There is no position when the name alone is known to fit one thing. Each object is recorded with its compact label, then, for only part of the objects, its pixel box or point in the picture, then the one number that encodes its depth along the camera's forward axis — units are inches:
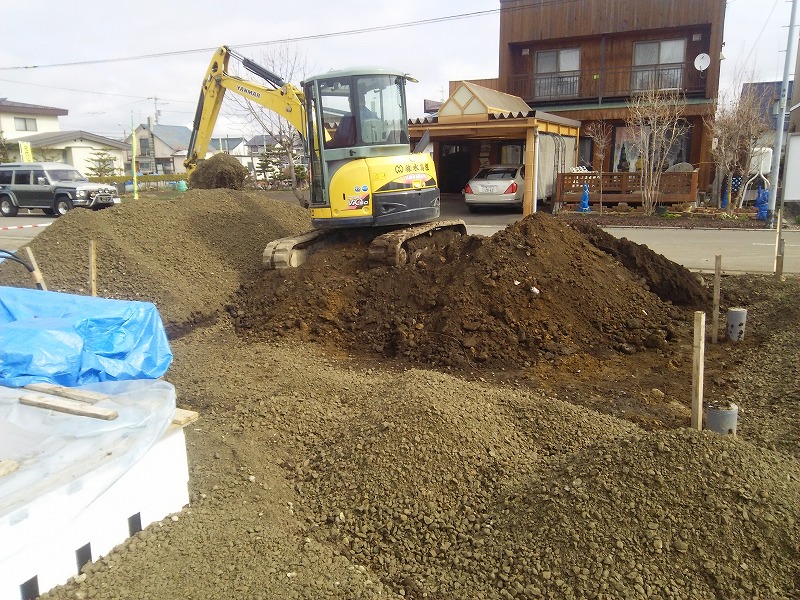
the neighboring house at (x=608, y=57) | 971.9
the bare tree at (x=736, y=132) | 857.5
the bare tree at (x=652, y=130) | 816.3
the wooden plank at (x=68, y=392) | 148.4
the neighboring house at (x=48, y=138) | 1638.3
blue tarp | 163.5
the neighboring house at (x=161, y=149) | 2356.1
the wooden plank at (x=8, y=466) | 115.2
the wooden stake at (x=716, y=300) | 285.4
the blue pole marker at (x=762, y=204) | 783.7
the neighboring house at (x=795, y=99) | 1023.9
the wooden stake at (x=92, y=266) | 294.8
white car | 845.2
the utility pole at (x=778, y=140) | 706.2
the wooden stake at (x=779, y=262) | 392.5
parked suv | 904.9
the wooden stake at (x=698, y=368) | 185.3
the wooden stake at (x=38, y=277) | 260.8
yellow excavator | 357.1
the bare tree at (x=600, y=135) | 973.8
